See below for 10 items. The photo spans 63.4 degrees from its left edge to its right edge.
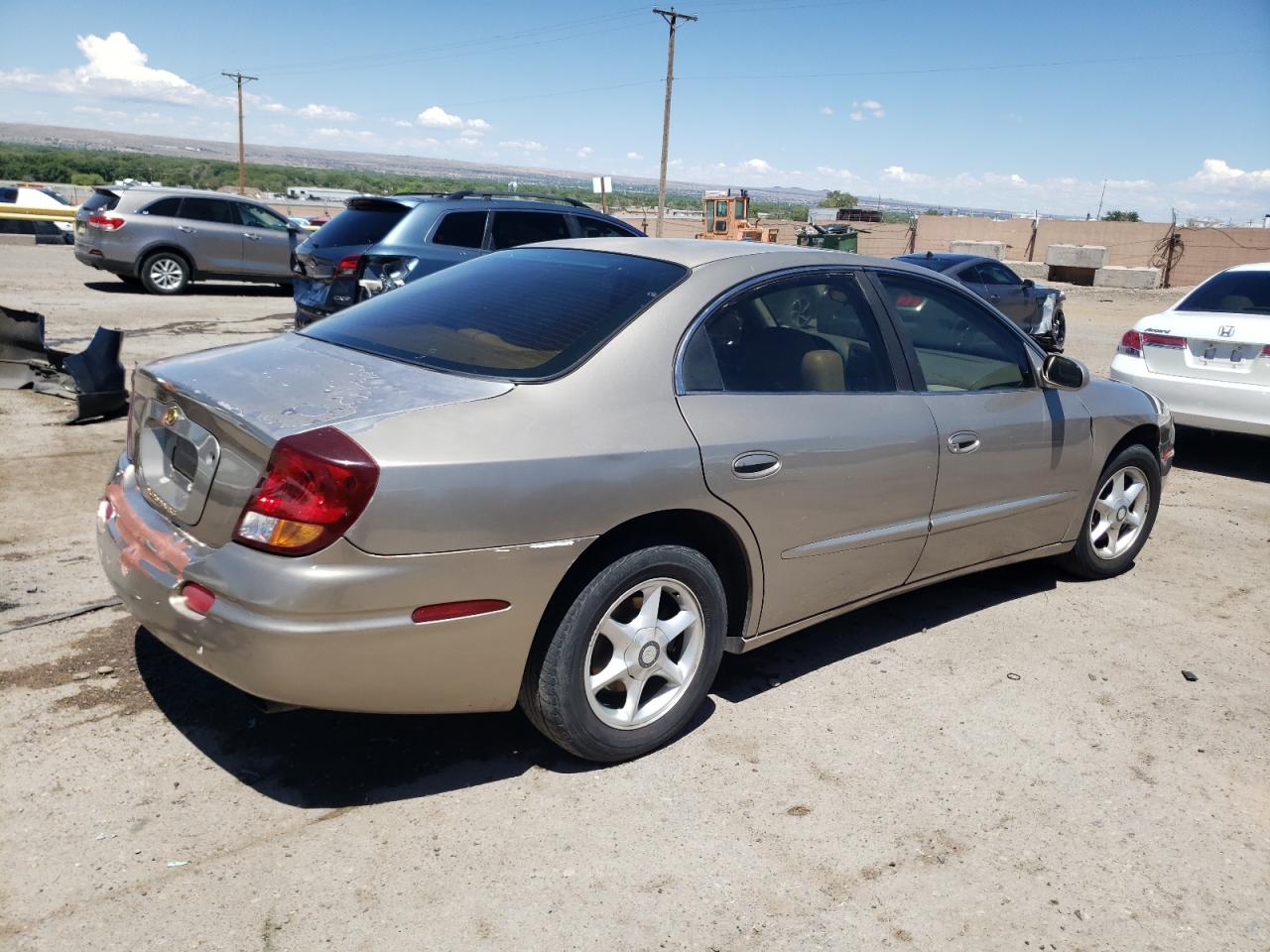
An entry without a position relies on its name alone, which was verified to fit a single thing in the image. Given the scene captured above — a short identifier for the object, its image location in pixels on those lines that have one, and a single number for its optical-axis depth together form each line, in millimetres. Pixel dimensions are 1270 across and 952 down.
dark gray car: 14609
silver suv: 15359
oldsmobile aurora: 2713
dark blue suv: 9250
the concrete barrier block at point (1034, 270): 31125
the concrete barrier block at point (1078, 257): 30250
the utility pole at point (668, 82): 40375
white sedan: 7449
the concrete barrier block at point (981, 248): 32797
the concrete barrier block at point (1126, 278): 28719
